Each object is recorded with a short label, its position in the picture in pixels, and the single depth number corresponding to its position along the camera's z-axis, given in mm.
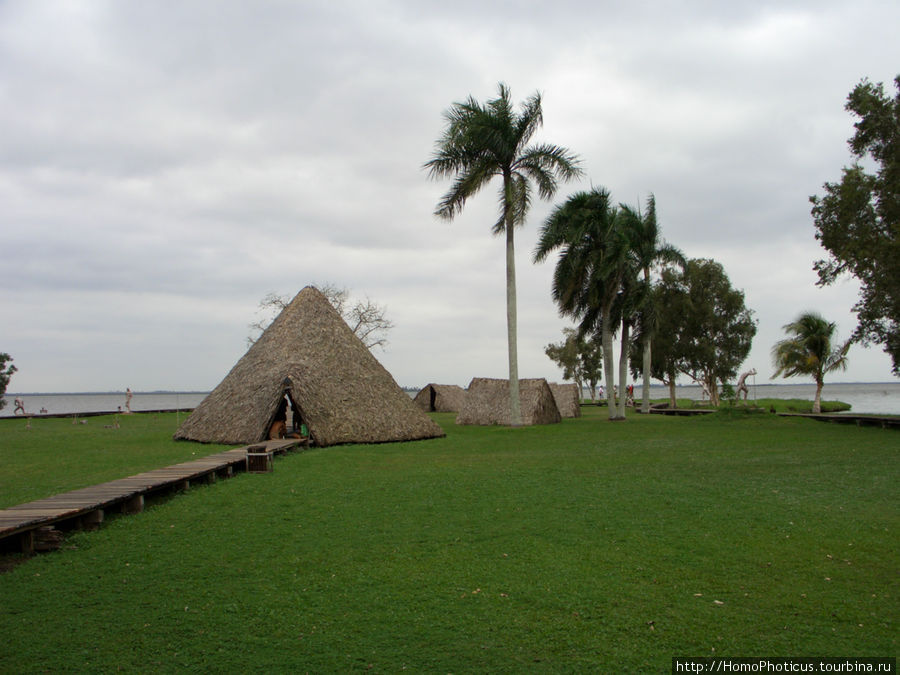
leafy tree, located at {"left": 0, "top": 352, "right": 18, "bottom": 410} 46656
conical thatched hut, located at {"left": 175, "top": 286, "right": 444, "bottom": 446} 19281
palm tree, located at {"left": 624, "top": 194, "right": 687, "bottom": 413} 34406
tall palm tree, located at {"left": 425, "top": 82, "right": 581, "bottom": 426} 24906
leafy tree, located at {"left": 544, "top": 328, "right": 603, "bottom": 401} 65312
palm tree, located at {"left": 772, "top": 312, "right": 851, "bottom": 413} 43031
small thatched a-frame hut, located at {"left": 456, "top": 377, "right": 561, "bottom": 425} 29531
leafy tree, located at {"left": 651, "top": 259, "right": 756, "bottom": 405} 44178
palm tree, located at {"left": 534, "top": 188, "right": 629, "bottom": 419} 30844
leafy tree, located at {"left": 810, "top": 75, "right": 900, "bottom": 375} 20172
